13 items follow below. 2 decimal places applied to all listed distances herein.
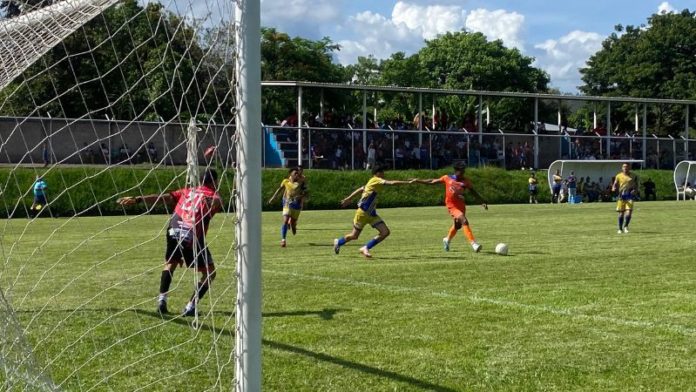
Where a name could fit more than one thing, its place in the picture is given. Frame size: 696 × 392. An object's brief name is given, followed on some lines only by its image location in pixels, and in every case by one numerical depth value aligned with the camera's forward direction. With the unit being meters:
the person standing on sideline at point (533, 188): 45.62
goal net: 5.77
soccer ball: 16.97
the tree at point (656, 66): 75.31
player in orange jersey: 17.81
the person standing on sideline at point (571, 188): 46.66
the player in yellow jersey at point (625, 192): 22.58
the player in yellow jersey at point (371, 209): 16.84
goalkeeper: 8.82
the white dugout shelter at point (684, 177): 50.81
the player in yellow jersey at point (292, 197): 20.44
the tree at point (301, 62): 62.72
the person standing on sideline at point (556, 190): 46.91
